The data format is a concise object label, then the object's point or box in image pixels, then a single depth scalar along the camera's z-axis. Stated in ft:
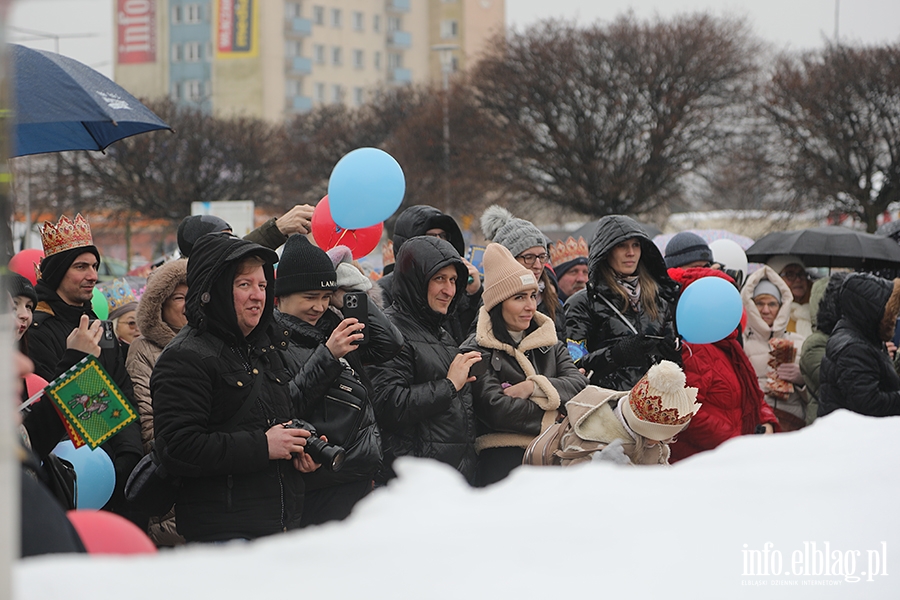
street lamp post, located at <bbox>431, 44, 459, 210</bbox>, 118.83
